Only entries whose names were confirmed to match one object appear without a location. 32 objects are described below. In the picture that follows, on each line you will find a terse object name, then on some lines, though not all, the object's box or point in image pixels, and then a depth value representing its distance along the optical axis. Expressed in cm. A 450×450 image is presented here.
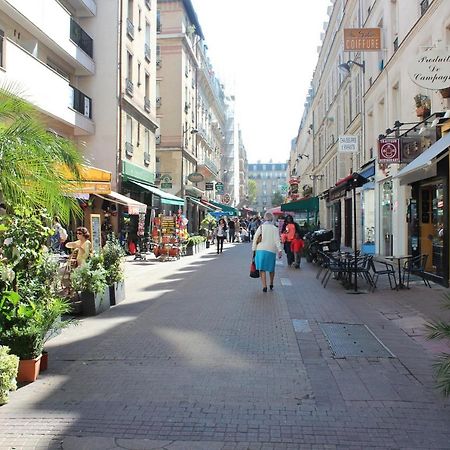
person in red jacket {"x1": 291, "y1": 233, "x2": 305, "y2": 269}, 1636
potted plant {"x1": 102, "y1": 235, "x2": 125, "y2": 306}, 945
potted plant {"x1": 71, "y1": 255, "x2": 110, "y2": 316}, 843
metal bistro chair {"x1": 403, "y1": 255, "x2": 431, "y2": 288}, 1161
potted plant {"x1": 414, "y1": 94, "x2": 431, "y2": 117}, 1326
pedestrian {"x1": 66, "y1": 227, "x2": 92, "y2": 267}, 938
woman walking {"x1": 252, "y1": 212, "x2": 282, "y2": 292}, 1077
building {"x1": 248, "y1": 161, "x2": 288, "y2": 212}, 17550
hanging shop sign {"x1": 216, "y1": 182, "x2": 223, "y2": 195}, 4900
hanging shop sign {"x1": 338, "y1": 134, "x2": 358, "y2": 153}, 2133
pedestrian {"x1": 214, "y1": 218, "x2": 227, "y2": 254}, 2365
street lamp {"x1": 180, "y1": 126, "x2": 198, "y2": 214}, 3597
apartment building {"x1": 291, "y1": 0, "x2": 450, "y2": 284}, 1200
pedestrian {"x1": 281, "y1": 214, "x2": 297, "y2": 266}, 1650
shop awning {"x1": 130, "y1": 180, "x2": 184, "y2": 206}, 2341
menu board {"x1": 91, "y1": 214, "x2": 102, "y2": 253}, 1227
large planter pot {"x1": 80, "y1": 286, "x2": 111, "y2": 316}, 848
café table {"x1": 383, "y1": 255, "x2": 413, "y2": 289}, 1111
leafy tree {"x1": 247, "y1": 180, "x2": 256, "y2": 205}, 13898
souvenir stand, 2000
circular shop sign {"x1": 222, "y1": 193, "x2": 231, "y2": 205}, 5366
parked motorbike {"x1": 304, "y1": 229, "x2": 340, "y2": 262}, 1555
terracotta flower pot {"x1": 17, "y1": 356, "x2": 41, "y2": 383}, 509
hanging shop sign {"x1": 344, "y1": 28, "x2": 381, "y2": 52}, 1731
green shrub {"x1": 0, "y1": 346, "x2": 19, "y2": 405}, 448
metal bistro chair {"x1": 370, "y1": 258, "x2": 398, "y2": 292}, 1108
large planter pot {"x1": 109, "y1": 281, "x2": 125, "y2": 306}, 945
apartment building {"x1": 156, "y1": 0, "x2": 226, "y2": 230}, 3591
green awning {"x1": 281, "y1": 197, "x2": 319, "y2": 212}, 2297
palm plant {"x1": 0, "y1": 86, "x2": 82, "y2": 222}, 498
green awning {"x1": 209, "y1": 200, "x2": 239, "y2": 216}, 4613
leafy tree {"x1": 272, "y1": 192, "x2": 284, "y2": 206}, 13025
